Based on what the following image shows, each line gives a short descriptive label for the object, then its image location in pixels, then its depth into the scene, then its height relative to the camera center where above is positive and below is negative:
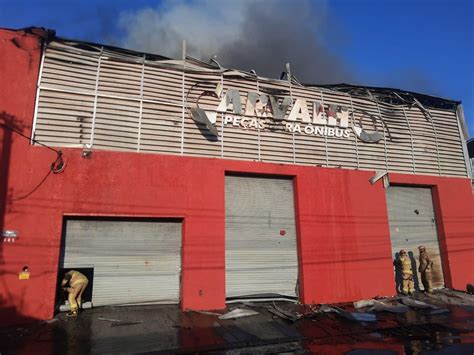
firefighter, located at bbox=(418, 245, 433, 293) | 13.66 -0.30
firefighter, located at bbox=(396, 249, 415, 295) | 13.35 -0.45
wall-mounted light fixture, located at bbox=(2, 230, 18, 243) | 9.58 +0.76
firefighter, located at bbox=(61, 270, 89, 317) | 9.94 -0.53
